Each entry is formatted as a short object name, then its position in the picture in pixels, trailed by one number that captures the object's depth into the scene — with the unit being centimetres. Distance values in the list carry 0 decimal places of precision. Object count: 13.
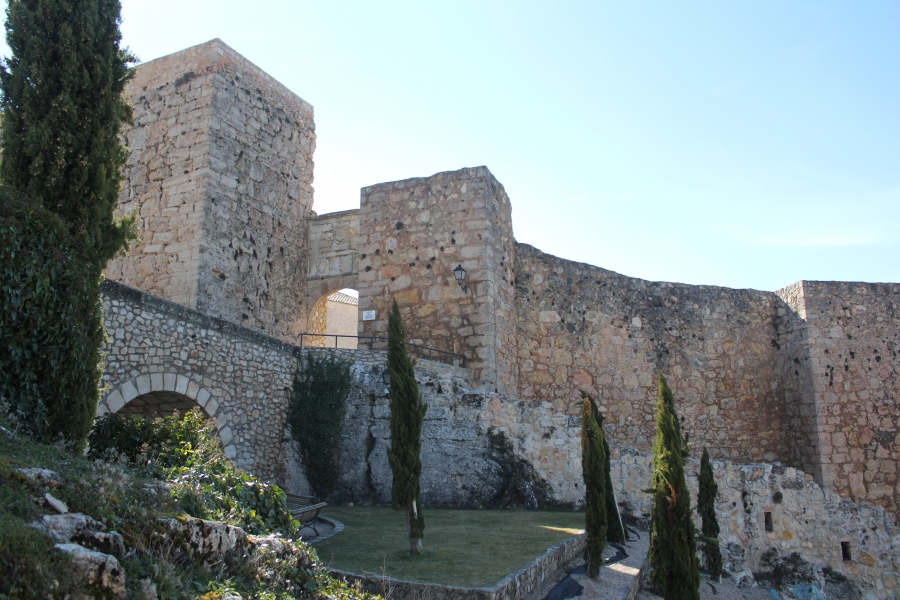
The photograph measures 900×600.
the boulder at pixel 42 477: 436
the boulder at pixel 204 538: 461
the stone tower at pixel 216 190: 1445
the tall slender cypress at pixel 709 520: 1135
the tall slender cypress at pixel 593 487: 817
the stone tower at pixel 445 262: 1447
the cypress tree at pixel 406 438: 765
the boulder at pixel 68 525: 385
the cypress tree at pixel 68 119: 747
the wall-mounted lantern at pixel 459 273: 1445
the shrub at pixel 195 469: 580
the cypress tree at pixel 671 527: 820
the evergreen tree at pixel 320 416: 1196
